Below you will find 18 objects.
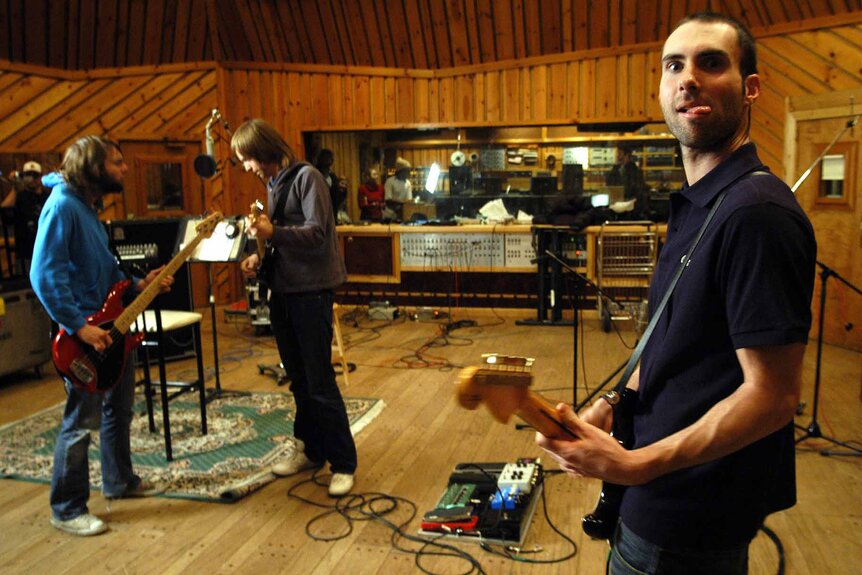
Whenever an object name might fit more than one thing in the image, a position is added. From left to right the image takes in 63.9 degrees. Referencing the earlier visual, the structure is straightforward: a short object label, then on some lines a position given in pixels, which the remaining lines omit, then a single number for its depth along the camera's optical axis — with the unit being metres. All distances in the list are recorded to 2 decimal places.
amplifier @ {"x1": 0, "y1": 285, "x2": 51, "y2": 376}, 5.40
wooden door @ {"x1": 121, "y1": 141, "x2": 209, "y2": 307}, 8.76
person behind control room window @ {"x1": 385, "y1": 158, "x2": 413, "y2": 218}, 8.57
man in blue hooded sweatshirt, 2.90
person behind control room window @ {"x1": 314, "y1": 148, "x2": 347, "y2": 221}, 8.57
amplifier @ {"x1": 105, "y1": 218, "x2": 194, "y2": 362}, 5.69
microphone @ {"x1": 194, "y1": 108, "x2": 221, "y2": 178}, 5.14
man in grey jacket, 3.23
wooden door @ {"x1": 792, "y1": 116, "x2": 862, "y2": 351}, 5.78
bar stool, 3.76
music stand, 4.11
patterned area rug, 3.66
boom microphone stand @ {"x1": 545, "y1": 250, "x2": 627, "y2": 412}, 3.59
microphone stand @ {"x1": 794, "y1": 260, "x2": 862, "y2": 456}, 3.78
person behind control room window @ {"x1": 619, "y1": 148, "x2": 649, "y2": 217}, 7.89
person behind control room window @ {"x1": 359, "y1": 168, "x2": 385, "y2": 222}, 8.59
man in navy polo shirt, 1.03
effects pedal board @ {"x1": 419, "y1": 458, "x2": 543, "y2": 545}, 3.00
